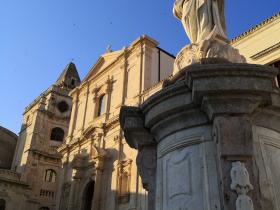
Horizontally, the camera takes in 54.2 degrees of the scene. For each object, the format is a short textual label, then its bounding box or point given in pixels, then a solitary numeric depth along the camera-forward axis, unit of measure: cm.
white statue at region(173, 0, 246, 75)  415
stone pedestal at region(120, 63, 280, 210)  291
